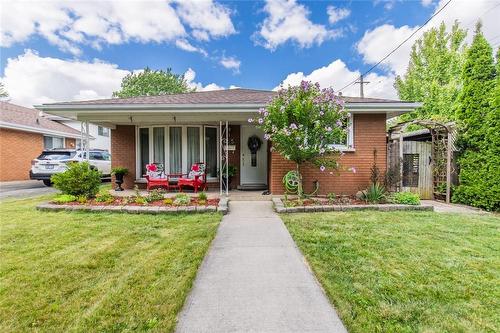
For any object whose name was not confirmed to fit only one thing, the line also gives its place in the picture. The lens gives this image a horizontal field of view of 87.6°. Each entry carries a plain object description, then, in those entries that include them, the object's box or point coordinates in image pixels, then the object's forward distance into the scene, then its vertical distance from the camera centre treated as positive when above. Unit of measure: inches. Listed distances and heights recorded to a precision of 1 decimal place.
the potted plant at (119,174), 360.5 -14.1
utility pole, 786.2 +240.6
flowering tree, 244.8 +40.9
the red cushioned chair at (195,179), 337.4 -20.1
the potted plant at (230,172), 356.5 -12.8
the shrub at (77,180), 263.4 -16.4
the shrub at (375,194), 264.2 -32.9
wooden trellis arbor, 305.3 +11.4
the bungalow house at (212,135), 291.3 +39.6
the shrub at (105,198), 259.5 -34.5
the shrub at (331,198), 270.6 -37.8
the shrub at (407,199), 256.1 -36.1
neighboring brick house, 534.9 +60.5
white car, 453.4 +3.8
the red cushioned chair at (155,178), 338.3 -18.6
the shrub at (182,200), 247.3 -35.9
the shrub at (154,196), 261.3 -33.7
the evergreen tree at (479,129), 262.1 +34.6
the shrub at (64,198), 254.2 -34.3
